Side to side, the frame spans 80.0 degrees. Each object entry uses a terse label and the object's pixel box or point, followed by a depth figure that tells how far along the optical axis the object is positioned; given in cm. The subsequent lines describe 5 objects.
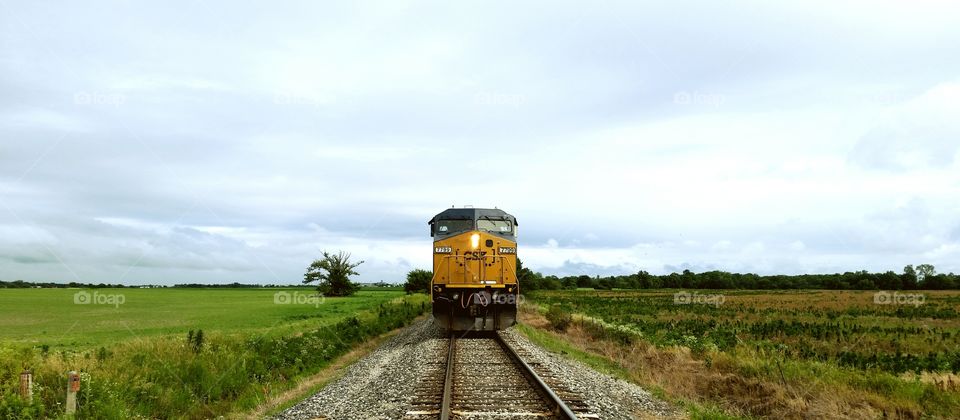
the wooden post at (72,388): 855
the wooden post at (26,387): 898
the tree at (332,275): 8056
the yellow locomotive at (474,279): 1830
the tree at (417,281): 7162
